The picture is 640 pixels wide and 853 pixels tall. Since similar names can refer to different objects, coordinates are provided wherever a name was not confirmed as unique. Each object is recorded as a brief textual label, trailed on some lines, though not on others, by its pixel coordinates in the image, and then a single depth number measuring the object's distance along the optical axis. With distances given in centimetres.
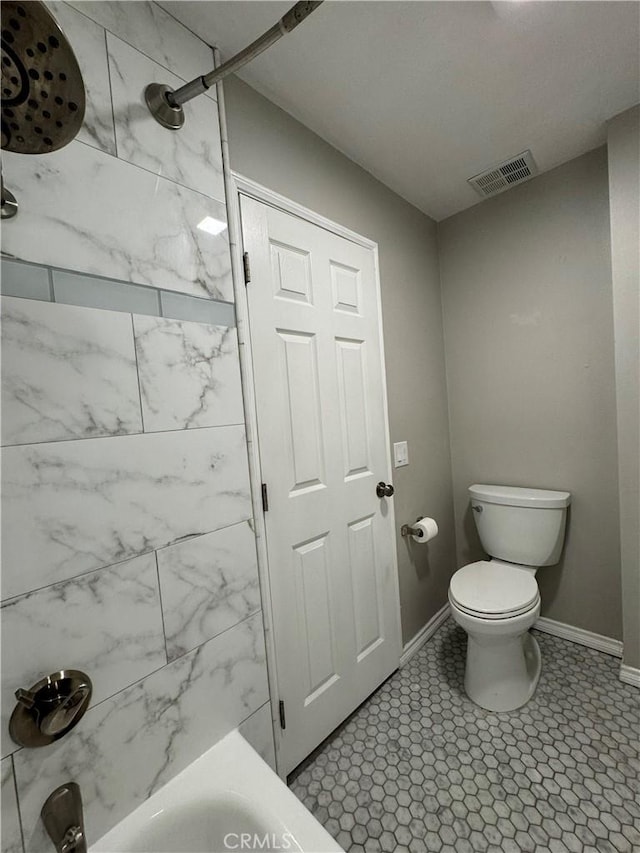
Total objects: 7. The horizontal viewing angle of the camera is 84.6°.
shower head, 55
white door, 121
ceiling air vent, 168
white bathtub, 77
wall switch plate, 175
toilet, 142
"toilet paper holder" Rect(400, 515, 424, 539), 176
